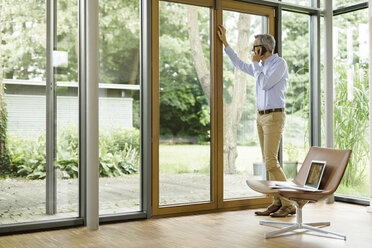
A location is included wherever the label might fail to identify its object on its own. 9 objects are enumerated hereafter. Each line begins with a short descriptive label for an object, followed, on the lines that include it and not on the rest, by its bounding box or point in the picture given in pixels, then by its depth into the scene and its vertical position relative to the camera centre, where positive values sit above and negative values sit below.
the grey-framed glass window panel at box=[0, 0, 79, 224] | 4.18 +0.18
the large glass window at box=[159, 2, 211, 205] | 4.93 +0.28
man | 4.88 +0.27
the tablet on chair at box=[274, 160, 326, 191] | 4.19 -0.42
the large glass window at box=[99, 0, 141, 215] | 4.66 +0.23
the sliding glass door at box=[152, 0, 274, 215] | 4.92 +0.24
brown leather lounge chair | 3.89 -0.48
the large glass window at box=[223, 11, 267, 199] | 5.36 +0.17
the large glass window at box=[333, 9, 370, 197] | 5.71 +0.41
